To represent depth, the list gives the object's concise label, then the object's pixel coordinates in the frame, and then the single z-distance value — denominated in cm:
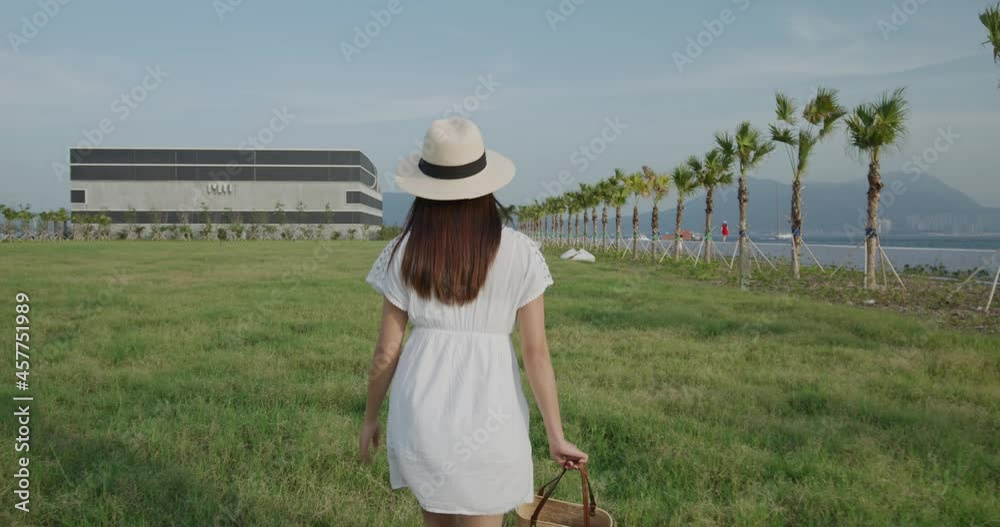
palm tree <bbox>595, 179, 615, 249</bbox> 4911
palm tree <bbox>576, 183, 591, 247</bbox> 5799
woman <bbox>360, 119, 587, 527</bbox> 221
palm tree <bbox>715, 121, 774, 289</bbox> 2681
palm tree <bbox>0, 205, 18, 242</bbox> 6253
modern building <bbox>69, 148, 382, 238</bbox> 8331
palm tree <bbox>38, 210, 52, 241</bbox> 7344
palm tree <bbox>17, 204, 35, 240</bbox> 7044
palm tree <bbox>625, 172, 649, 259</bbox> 4235
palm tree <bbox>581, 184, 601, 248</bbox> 5331
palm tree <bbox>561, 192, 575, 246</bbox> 6569
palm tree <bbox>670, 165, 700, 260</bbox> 3481
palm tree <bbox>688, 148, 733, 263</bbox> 3084
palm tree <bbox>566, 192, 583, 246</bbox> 6170
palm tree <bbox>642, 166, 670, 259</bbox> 4100
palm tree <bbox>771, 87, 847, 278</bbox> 2189
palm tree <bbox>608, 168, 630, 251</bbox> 4658
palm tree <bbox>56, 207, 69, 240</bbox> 7725
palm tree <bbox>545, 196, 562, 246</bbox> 7304
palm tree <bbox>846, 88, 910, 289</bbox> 1808
